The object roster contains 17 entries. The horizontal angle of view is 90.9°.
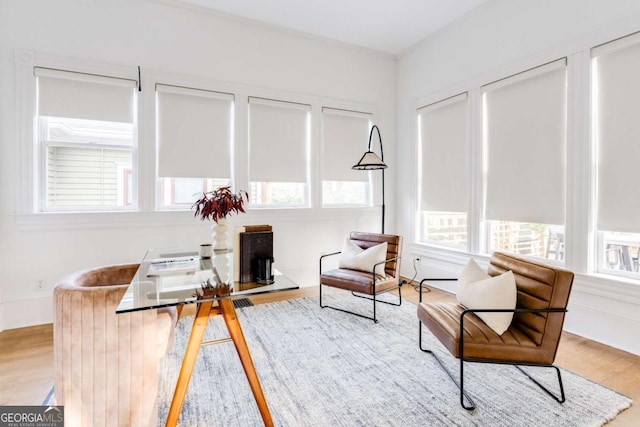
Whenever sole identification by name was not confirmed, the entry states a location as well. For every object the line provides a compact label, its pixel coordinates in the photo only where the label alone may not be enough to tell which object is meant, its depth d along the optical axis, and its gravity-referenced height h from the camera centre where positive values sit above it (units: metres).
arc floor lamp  3.77 +0.59
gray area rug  1.76 -1.14
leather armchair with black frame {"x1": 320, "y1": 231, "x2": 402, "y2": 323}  3.11 -0.68
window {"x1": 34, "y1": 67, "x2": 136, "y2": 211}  3.11 +0.72
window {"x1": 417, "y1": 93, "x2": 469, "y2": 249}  3.94 +0.53
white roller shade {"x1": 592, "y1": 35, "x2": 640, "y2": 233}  2.49 +0.65
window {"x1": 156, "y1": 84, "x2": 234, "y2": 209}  3.57 +0.80
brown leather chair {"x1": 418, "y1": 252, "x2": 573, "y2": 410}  1.81 -0.73
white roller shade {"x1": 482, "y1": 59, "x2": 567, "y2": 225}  2.97 +0.68
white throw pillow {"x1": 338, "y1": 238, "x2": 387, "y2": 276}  3.40 -0.52
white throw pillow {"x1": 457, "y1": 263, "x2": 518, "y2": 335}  1.93 -0.55
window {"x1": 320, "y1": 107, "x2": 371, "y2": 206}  4.48 +0.82
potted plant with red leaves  2.25 +0.01
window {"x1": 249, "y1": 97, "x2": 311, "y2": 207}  4.04 +0.77
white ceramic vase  2.40 -0.19
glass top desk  1.44 -0.40
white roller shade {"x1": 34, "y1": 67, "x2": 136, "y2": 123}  3.06 +1.16
